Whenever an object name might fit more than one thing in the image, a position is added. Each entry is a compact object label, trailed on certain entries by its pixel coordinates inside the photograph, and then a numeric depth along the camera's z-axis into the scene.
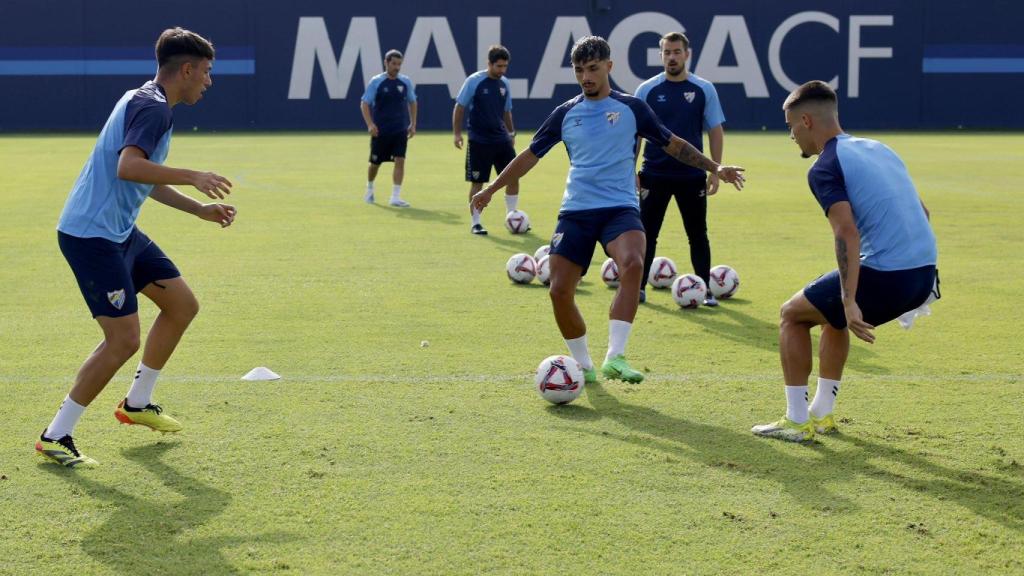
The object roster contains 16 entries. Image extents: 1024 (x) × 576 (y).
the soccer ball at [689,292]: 10.46
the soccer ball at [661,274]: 11.48
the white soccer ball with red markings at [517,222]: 15.52
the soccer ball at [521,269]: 11.64
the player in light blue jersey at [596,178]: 7.61
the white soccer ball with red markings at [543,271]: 11.60
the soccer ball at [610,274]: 11.55
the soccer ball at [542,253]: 12.09
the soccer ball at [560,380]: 7.06
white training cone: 7.80
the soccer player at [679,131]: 10.45
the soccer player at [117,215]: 5.70
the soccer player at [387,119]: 19.20
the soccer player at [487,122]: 15.98
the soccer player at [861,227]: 5.68
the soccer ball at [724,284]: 10.96
